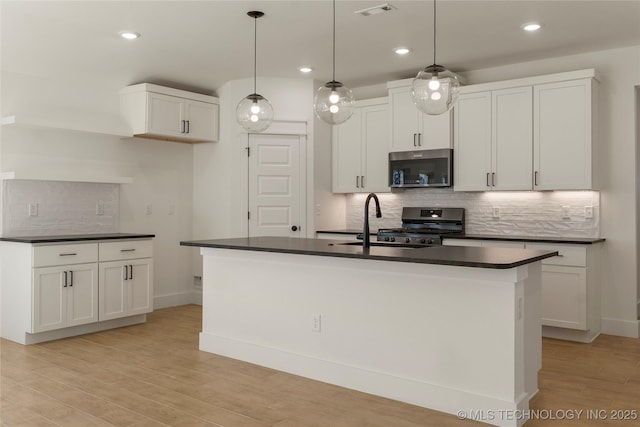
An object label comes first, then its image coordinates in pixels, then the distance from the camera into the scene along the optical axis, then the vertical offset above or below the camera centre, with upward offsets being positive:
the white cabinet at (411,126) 5.79 +0.96
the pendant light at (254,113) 4.10 +0.76
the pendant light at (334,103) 3.72 +0.76
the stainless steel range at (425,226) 5.72 -0.15
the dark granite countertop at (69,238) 4.79 -0.25
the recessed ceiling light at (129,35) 4.61 +1.53
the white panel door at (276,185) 6.38 +0.33
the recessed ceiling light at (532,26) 4.46 +1.57
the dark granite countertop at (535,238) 4.88 -0.24
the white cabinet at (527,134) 5.03 +0.78
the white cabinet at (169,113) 5.91 +1.13
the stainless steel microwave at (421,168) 5.77 +0.49
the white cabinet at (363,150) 6.33 +0.75
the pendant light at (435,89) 3.25 +0.75
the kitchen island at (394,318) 3.04 -0.69
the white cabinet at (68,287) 4.78 -0.72
